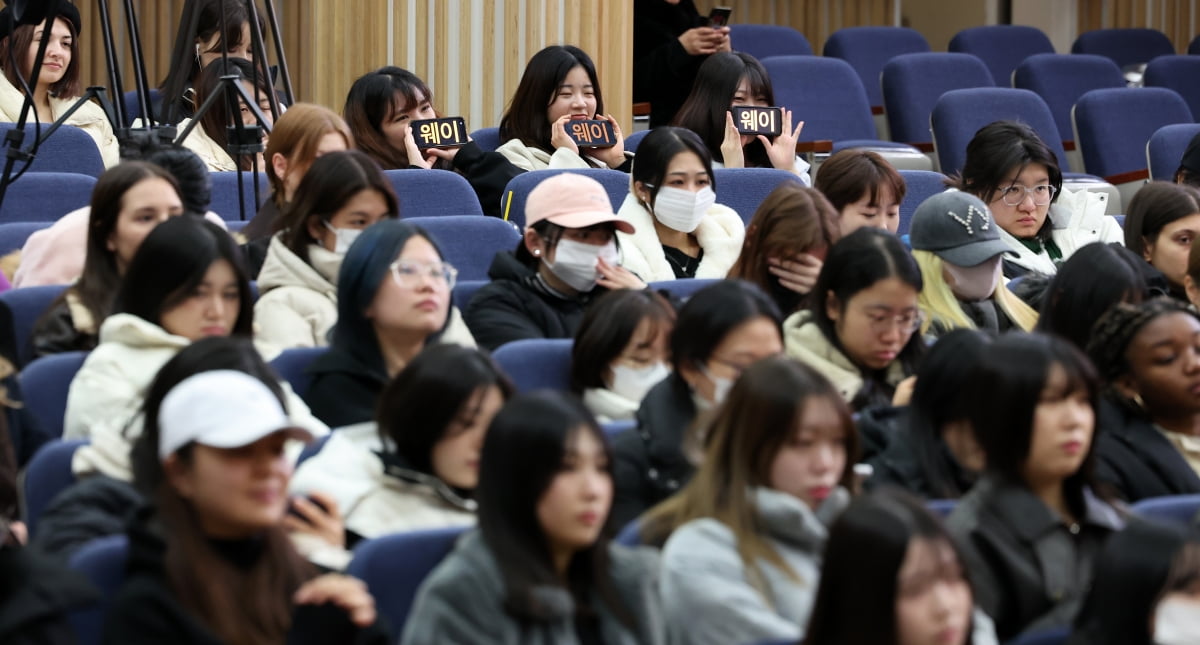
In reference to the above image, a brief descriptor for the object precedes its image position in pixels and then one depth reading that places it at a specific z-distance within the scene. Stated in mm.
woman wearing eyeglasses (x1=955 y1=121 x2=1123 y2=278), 8648
